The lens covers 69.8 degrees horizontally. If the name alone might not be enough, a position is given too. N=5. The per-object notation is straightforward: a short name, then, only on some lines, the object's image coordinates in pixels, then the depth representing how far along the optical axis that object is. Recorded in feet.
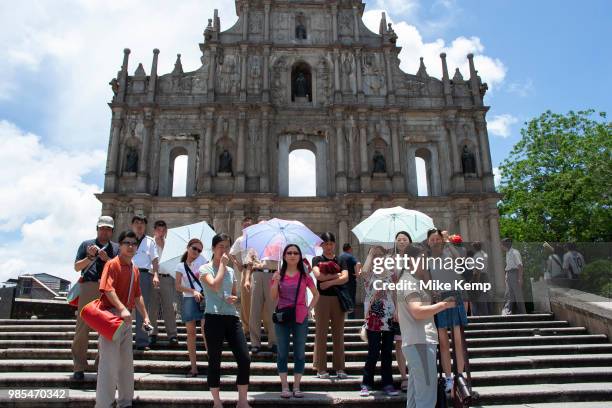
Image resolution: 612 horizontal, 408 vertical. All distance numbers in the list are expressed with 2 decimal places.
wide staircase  16.99
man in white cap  18.53
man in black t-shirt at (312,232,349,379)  19.38
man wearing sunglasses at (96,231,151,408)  14.03
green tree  74.33
